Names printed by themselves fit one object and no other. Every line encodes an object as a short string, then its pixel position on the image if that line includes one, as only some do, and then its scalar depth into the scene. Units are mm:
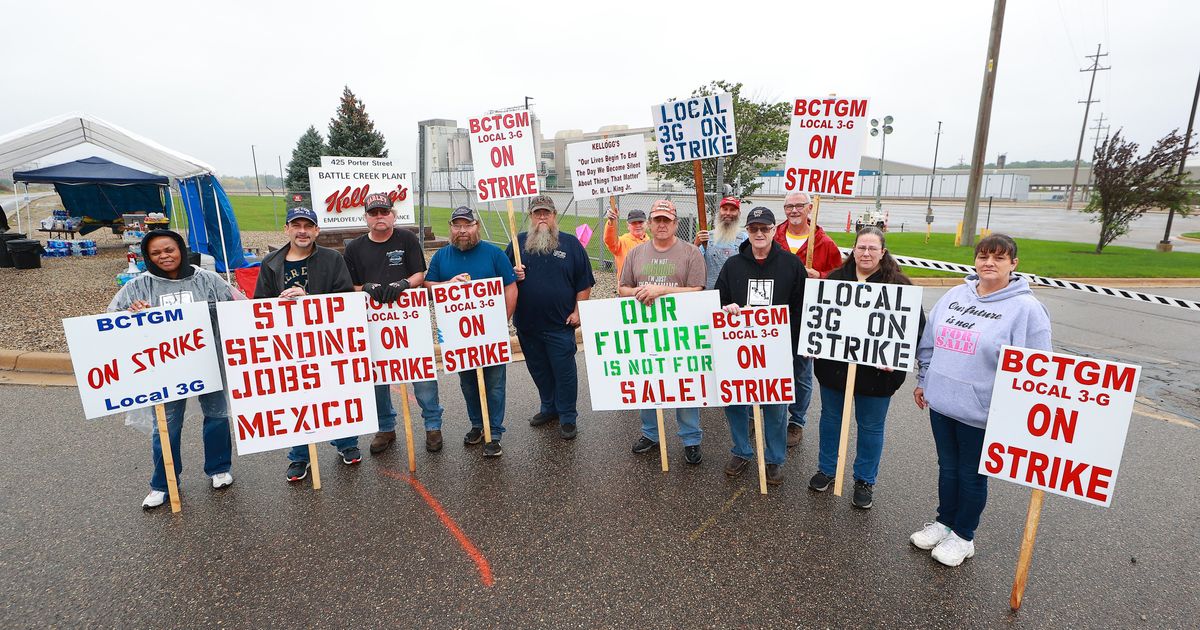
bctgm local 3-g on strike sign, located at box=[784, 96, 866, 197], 4977
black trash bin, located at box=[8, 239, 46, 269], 13820
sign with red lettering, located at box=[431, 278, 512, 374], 4895
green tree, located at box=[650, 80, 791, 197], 14812
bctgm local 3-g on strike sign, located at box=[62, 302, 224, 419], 3867
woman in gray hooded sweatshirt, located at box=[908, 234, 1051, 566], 3234
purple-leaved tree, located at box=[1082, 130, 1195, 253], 18109
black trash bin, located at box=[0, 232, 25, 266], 14117
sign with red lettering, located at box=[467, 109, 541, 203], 5418
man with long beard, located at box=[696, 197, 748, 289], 5527
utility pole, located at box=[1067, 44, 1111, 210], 63819
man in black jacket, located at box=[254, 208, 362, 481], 4406
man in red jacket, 5367
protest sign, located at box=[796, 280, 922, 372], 3865
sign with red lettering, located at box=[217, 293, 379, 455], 4199
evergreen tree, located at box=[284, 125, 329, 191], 32062
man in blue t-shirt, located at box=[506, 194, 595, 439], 5211
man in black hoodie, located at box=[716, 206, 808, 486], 4305
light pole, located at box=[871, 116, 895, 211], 20125
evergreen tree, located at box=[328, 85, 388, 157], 26500
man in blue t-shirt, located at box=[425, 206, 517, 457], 4945
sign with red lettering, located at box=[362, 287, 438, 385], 4727
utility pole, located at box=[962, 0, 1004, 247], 17734
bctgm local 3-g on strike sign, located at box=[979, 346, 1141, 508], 2938
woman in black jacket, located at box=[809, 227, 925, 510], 4004
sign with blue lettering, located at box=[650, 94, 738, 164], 6422
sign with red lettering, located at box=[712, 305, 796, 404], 4312
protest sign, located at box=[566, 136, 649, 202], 7938
